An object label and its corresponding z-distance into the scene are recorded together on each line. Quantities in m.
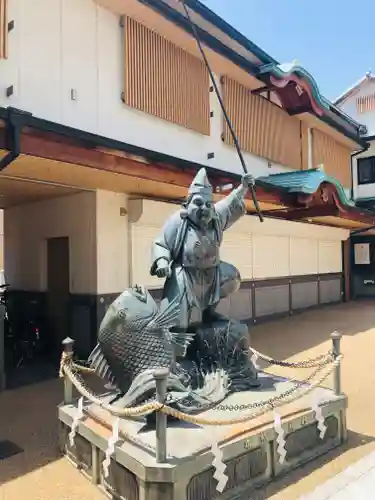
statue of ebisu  4.09
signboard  18.34
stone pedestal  3.23
